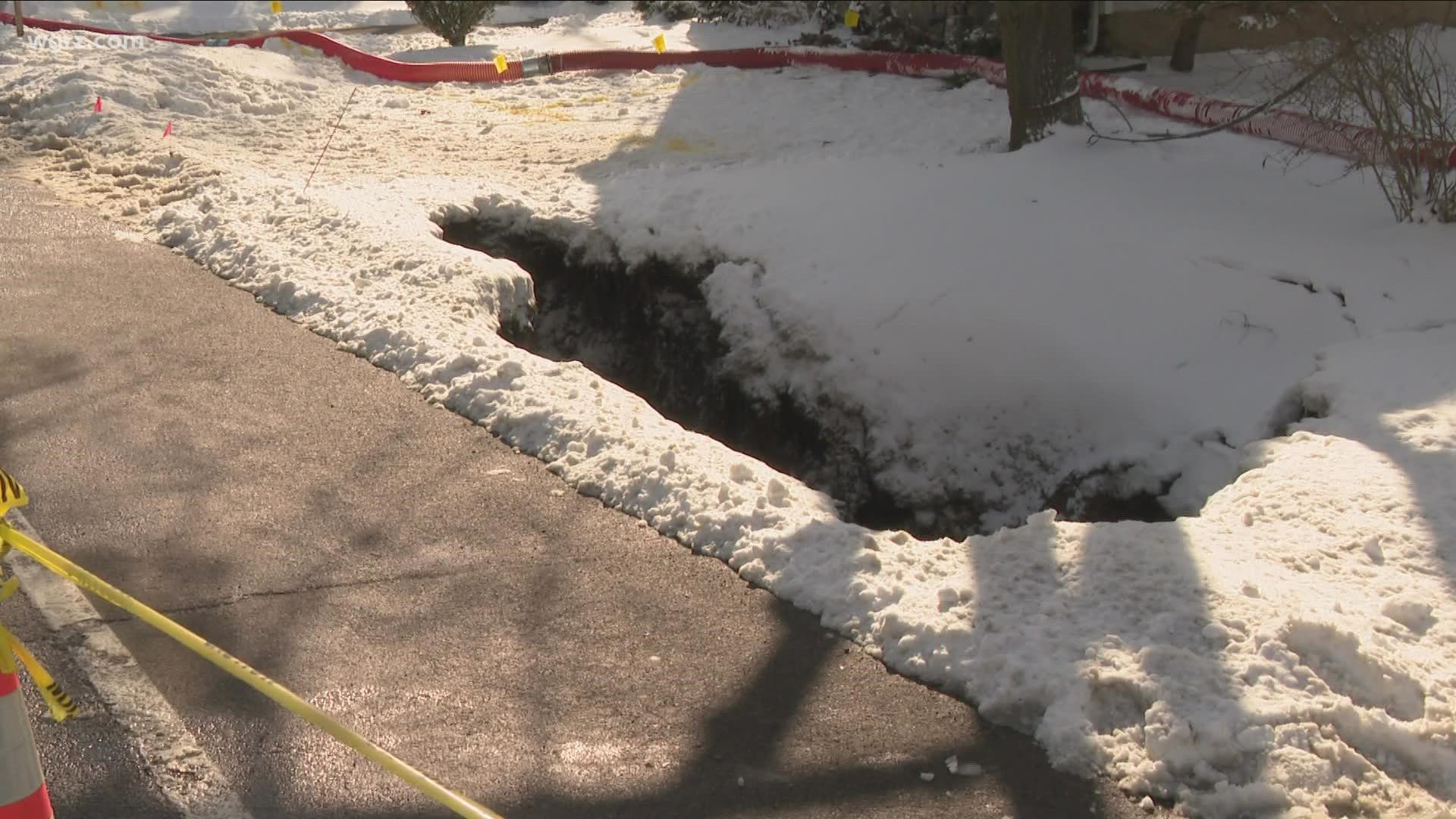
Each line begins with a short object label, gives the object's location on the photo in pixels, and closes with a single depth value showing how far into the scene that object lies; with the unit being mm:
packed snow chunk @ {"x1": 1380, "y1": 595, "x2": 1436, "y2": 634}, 4230
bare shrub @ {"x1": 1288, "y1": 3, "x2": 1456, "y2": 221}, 7402
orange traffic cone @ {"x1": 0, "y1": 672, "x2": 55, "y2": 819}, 2723
